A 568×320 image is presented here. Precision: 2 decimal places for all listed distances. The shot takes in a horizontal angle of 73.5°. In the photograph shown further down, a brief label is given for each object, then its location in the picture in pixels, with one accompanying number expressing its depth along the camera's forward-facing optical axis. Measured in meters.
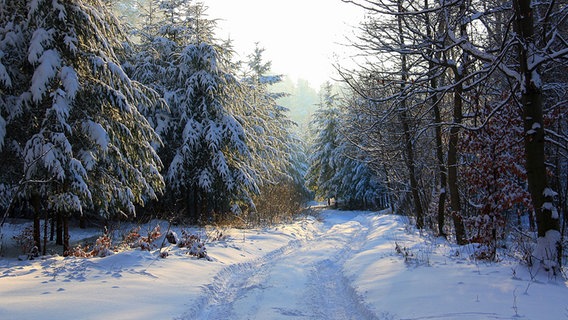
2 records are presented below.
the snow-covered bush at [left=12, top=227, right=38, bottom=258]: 8.45
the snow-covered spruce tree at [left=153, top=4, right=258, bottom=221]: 16.59
